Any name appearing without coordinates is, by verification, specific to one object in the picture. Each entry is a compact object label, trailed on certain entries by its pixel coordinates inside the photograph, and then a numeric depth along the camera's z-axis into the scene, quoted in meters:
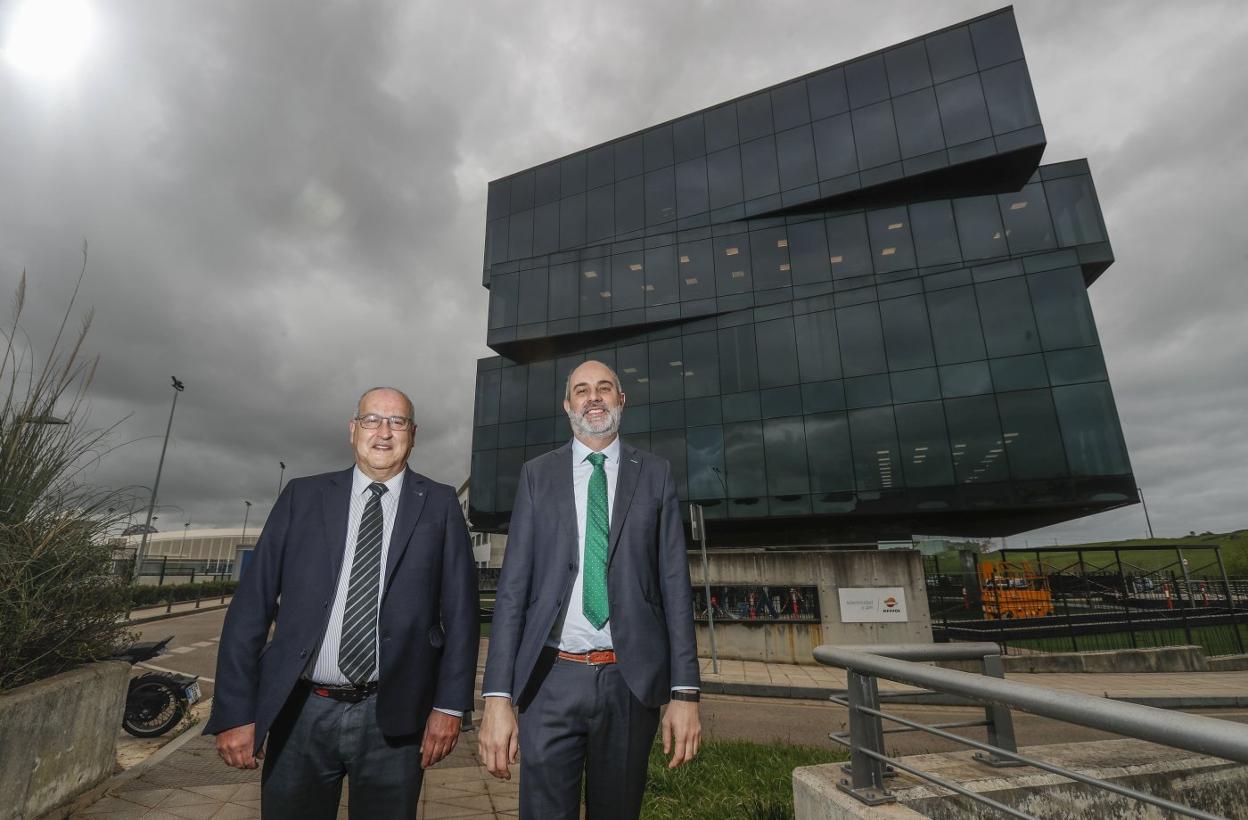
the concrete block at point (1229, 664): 12.35
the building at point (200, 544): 110.00
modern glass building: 18.94
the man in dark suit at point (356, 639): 2.19
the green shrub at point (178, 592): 26.33
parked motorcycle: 6.69
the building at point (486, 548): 44.42
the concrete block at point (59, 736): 3.49
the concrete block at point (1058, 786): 2.89
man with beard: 2.18
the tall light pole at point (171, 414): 29.12
